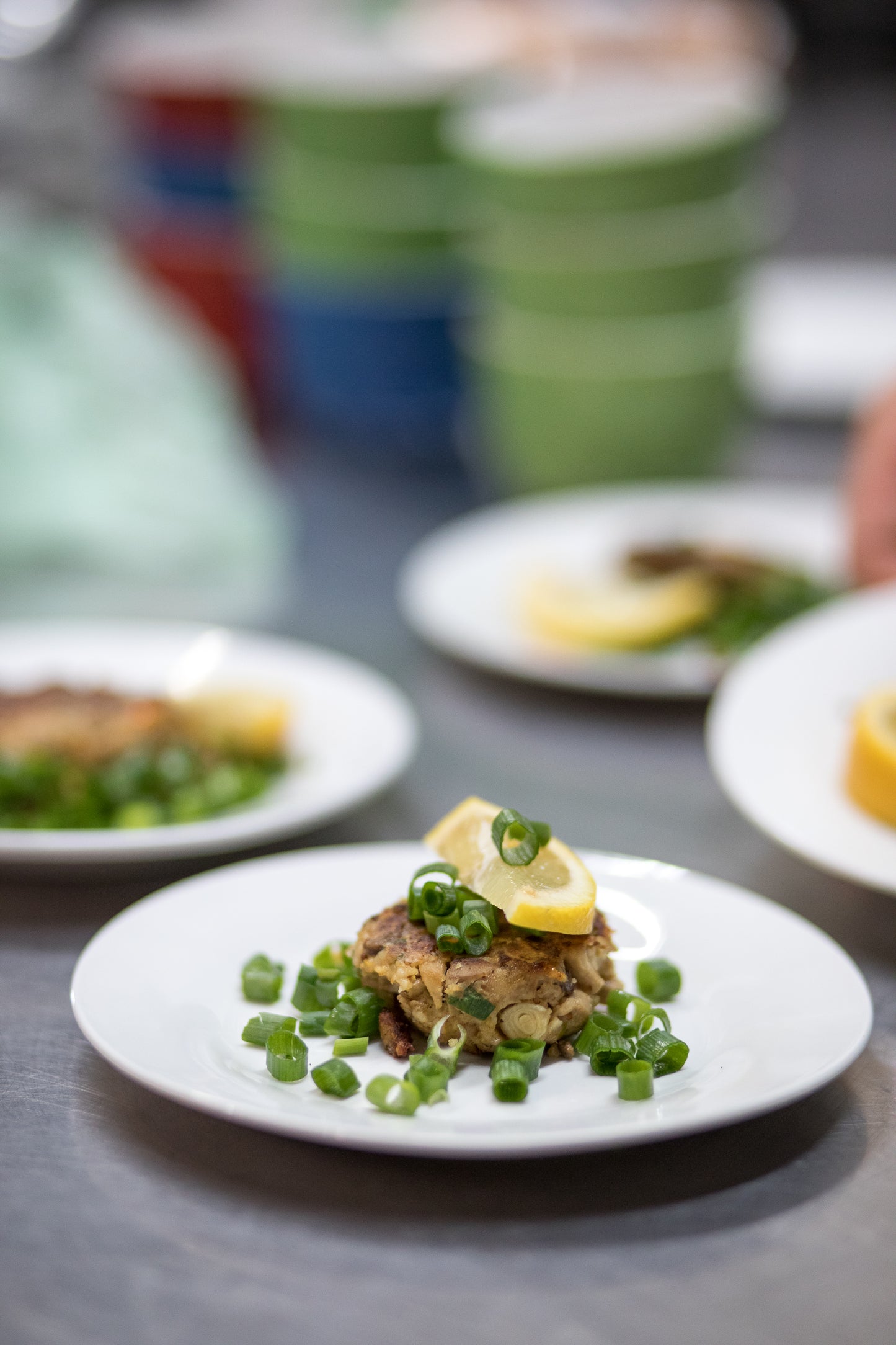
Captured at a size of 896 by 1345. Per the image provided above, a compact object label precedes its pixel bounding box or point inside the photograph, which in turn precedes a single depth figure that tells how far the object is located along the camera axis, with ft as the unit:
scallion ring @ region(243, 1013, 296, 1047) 3.32
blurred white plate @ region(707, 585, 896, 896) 3.58
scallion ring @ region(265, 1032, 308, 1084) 3.25
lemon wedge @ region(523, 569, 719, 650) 4.30
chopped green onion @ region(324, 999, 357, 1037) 3.32
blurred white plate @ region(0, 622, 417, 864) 3.64
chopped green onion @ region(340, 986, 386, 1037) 3.32
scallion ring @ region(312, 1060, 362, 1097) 3.23
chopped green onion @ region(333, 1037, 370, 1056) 3.30
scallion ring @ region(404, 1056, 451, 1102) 3.22
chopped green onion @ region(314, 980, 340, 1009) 3.37
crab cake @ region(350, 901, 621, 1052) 3.29
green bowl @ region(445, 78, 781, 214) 4.81
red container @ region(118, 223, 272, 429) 5.60
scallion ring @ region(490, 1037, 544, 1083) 3.26
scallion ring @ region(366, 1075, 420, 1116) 3.20
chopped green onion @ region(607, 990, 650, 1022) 3.34
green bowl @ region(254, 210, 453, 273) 5.24
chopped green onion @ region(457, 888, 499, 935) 3.32
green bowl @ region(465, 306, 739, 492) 4.96
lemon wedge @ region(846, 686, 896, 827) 3.61
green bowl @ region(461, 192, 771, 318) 4.87
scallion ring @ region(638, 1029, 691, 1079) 3.27
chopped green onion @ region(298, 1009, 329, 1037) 3.33
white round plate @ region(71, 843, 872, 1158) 3.15
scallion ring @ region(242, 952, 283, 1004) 3.38
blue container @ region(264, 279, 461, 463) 5.30
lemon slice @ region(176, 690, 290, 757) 3.94
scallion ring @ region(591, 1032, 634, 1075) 3.27
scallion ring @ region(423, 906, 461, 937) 3.33
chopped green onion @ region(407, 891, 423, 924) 3.34
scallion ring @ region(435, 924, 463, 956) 3.30
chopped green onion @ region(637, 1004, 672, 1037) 3.31
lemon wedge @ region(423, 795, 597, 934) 3.28
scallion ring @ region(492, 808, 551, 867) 3.31
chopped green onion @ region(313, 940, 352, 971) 3.41
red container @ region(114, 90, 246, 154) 5.43
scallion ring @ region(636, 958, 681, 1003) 3.38
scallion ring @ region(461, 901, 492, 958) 3.30
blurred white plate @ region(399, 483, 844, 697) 4.23
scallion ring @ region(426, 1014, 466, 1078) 3.26
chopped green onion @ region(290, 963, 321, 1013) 3.37
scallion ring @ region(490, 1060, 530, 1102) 3.23
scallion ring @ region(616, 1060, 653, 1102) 3.22
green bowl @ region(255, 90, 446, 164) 5.16
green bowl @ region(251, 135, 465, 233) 5.22
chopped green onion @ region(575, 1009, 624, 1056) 3.30
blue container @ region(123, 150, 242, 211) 5.50
